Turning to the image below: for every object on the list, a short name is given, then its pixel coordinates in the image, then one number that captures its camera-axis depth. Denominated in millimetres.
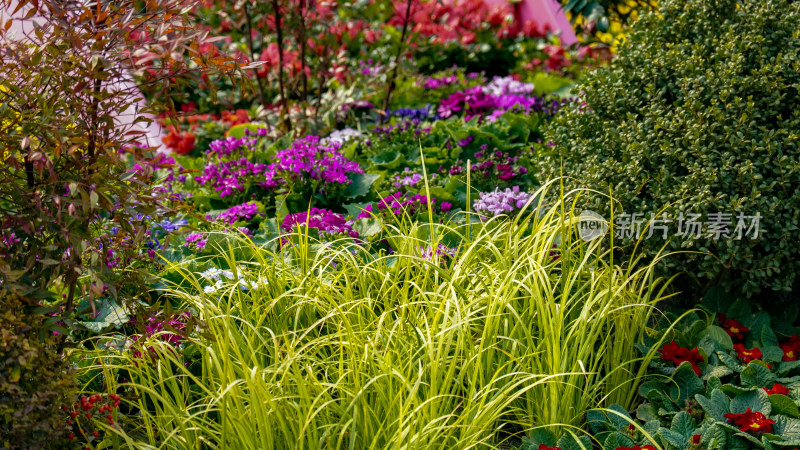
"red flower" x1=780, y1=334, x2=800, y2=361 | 2681
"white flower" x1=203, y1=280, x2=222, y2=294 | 2516
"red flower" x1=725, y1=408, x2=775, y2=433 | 2209
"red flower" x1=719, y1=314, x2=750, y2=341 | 2840
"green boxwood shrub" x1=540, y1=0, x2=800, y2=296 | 2686
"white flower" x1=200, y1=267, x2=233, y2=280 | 2689
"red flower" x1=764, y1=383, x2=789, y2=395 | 2369
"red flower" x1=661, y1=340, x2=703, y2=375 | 2602
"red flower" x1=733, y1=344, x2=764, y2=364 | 2619
